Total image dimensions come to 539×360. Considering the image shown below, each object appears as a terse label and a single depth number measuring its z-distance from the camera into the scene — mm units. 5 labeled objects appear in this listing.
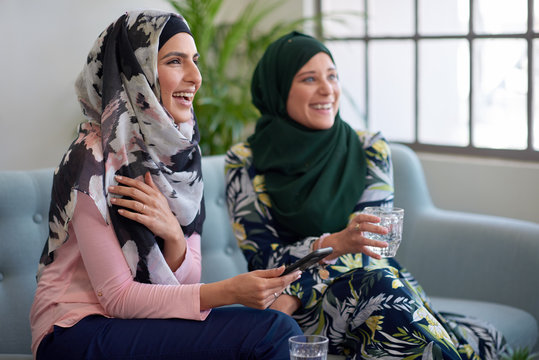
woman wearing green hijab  1947
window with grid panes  3064
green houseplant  3406
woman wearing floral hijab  1616
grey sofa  2062
